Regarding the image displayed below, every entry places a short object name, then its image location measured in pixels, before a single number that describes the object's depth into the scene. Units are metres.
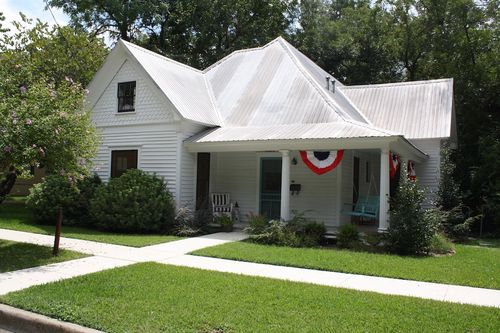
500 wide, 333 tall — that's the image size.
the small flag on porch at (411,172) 14.72
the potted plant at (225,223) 14.20
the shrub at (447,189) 15.51
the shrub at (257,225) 12.16
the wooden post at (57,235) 9.24
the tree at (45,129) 8.27
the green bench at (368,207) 12.72
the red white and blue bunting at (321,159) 12.35
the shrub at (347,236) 11.49
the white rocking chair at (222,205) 15.15
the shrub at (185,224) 13.15
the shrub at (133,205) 13.05
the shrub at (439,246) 10.86
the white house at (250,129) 13.88
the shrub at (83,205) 14.56
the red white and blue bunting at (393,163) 12.43
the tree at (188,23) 27.89
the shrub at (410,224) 10.47
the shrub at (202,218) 13.96
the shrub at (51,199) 14.52
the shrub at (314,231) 11.84
